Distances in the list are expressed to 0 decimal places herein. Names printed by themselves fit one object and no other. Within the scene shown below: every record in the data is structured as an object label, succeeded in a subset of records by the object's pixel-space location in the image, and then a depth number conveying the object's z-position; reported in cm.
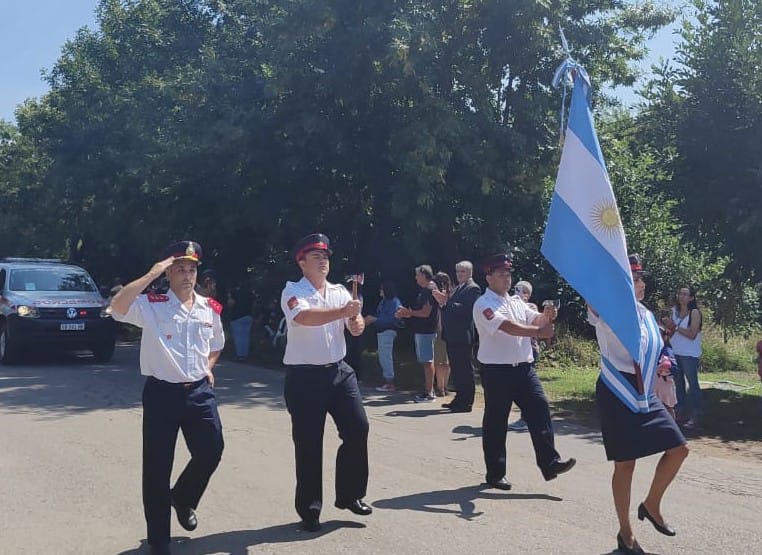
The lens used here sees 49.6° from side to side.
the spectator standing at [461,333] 1070
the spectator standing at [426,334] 1165
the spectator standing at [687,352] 1004
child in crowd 812
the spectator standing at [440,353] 1185
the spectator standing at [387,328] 1238
